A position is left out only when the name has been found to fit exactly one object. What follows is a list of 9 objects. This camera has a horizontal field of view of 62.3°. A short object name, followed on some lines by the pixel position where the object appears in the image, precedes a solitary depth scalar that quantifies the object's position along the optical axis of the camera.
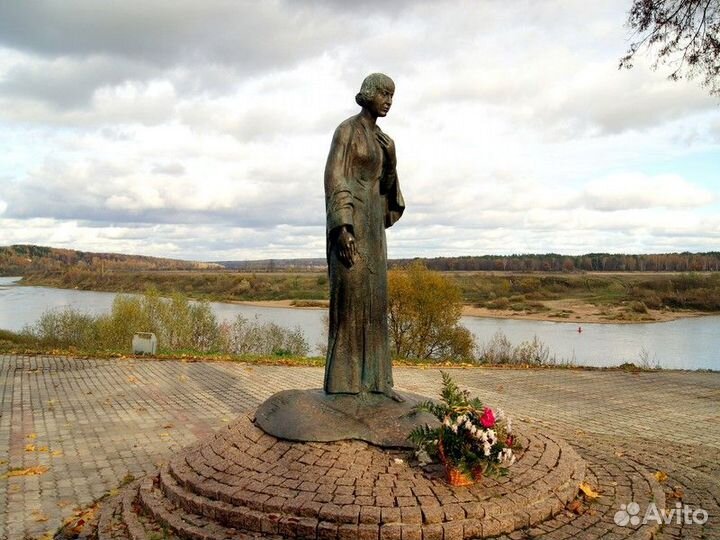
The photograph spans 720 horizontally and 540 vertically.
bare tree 9.38
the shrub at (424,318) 23.86
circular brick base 3.73
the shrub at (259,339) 22.91
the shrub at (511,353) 18.89
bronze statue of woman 4.91
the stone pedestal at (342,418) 4.56
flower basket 4.11
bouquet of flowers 4.09
